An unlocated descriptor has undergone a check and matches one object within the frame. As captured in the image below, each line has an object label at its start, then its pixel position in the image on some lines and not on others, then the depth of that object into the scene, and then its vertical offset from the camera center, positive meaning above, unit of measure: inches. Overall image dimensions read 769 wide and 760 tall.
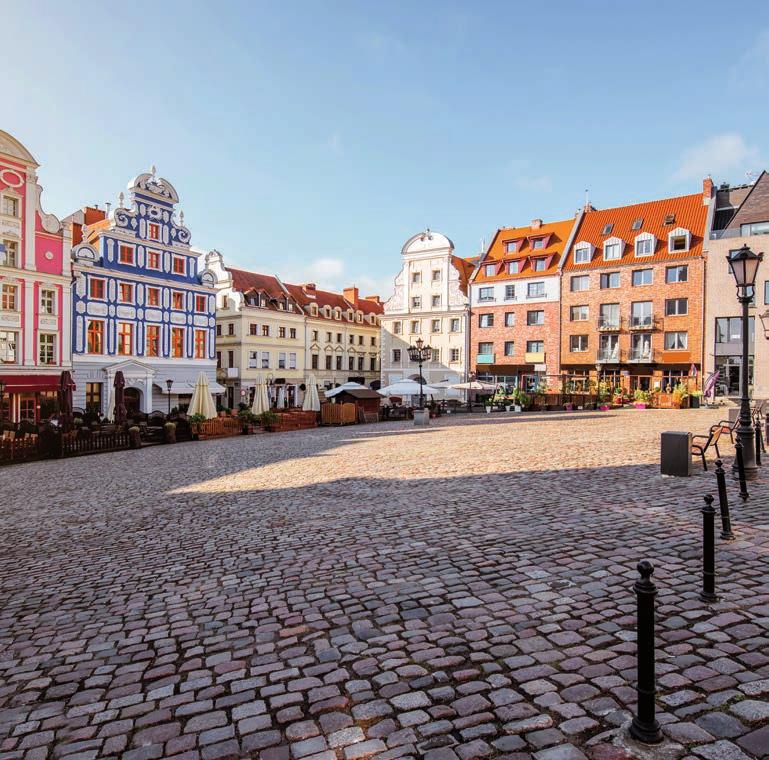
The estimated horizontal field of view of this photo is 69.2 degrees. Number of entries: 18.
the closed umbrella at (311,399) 1259.8 -23.5
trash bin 417.4 -48.4
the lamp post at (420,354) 1173.1 +74.2
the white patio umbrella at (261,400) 1096.2 -22.9
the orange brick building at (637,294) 1622.8 +295.0
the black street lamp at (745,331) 378.0 +41.8
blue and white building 1353.3 +220.9
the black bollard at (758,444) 446.8 -45.1
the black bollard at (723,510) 252.2 -55.8
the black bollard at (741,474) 325.1 -50.5
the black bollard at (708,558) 190.7 -58.2
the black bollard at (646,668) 119.4 -60.6
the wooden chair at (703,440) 445.1 -55.9
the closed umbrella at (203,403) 979.9 -25.8
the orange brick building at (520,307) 1879.9 +284.6
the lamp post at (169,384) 1457.4 +11.6
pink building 1194.6 +212.7
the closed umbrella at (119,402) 957.0 -24.7
